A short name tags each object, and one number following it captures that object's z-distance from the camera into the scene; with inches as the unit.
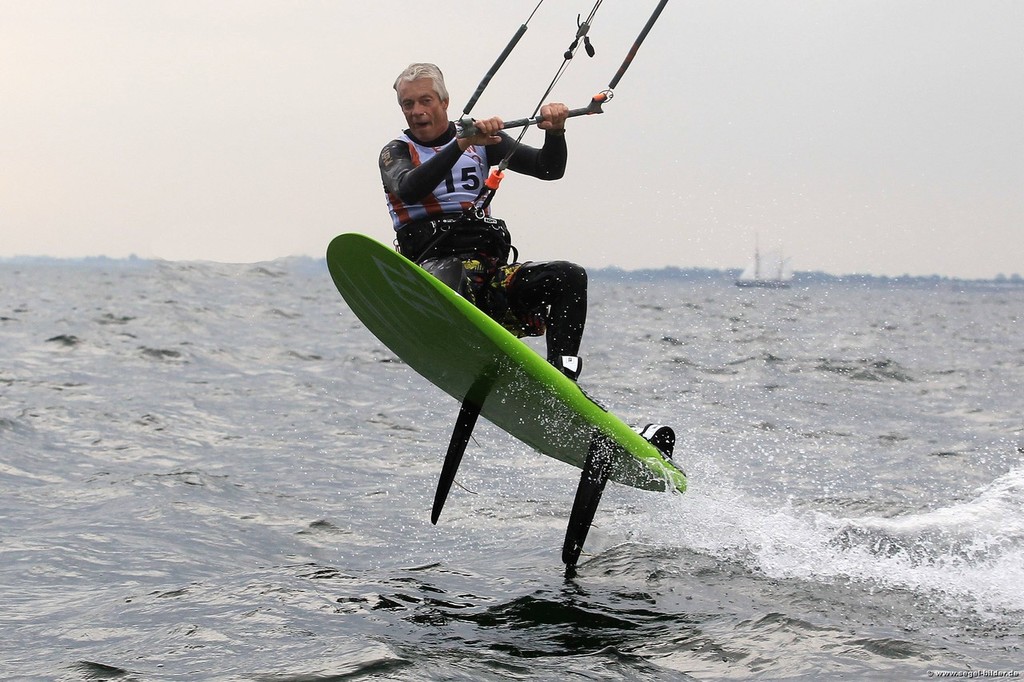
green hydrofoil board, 383.2
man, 412.8
